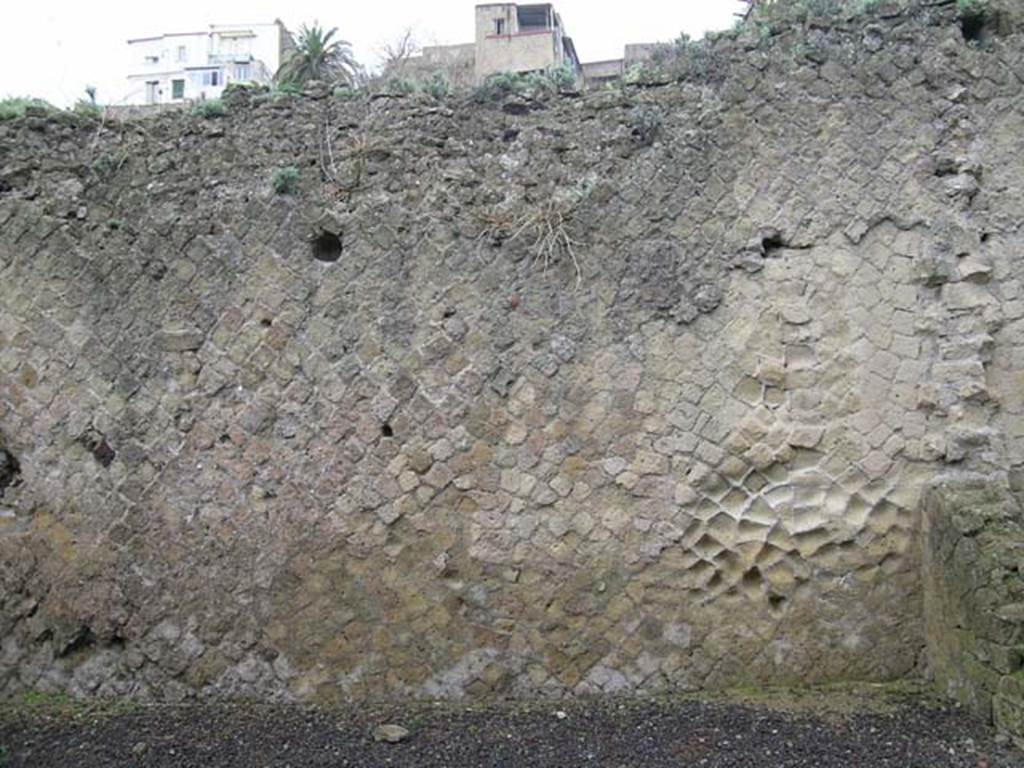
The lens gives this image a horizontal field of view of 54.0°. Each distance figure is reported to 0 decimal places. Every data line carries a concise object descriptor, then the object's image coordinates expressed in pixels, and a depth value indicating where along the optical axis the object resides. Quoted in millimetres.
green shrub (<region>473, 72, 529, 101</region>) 5812
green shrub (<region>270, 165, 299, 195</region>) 5781
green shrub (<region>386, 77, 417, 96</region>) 5918
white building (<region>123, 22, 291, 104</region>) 29141
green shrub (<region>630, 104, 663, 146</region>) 5598
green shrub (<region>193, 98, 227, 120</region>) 5949
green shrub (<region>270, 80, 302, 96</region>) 5941
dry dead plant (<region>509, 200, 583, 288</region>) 5523
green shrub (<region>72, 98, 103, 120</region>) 6125
